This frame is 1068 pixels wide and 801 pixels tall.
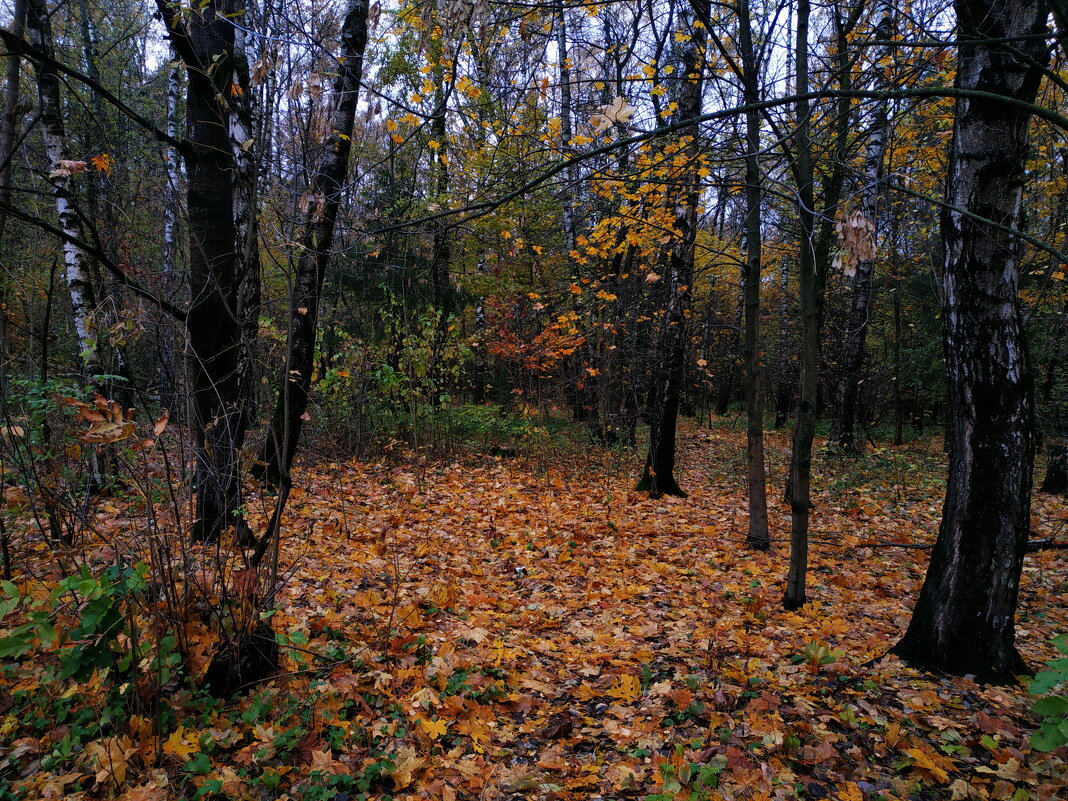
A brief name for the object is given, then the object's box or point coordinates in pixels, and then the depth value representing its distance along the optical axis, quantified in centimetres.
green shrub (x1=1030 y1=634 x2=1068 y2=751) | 200
